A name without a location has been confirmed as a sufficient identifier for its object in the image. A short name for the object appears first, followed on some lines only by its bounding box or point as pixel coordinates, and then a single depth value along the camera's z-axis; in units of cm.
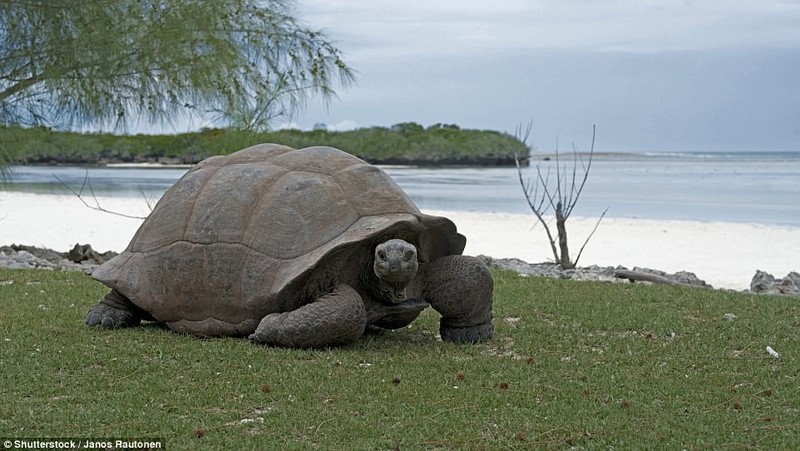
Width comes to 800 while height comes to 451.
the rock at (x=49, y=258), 1123
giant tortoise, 571
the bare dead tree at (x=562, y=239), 1230
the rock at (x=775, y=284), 1017
